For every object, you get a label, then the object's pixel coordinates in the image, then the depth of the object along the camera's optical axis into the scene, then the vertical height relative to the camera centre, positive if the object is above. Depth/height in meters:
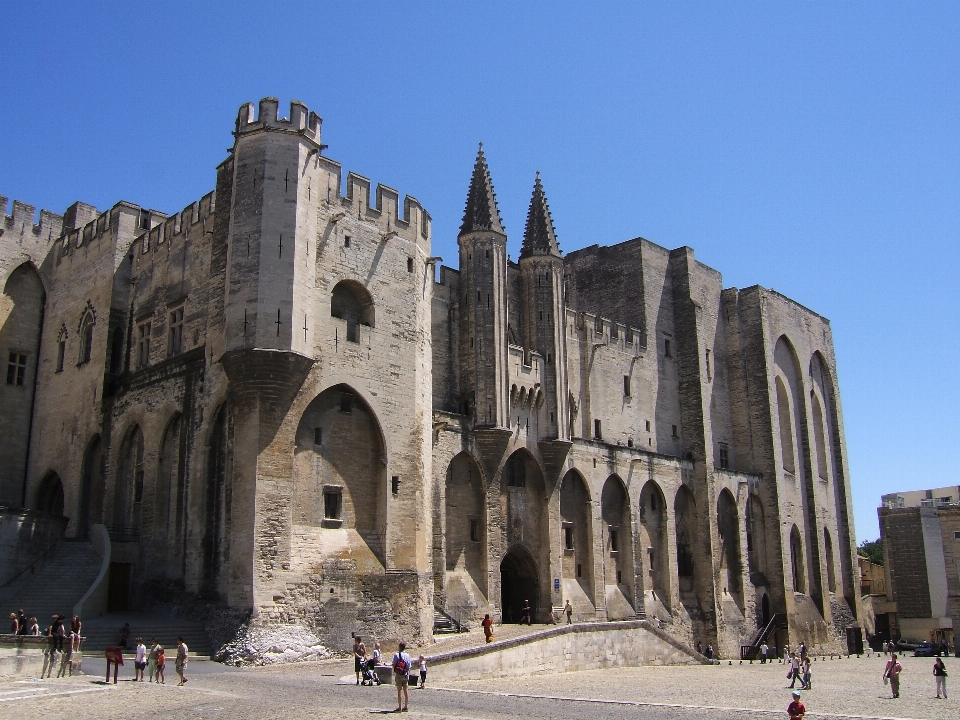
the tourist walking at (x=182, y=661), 19.19 -1.20
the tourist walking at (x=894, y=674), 24.55 -2.12
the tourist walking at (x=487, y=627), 25.81 -0.84
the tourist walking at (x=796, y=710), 13.60 -1.67
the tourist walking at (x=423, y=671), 20.08 -1.52
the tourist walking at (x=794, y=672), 26.52 -2.18
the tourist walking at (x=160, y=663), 19.33 -1.24
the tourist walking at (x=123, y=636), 22.59 -0.81
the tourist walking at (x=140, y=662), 19.61 -1.22
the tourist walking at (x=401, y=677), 16.58 -1.36
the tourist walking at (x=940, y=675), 24.86 -2.18
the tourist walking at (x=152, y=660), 19.58 -1.22
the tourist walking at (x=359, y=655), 20.20 -1.21
